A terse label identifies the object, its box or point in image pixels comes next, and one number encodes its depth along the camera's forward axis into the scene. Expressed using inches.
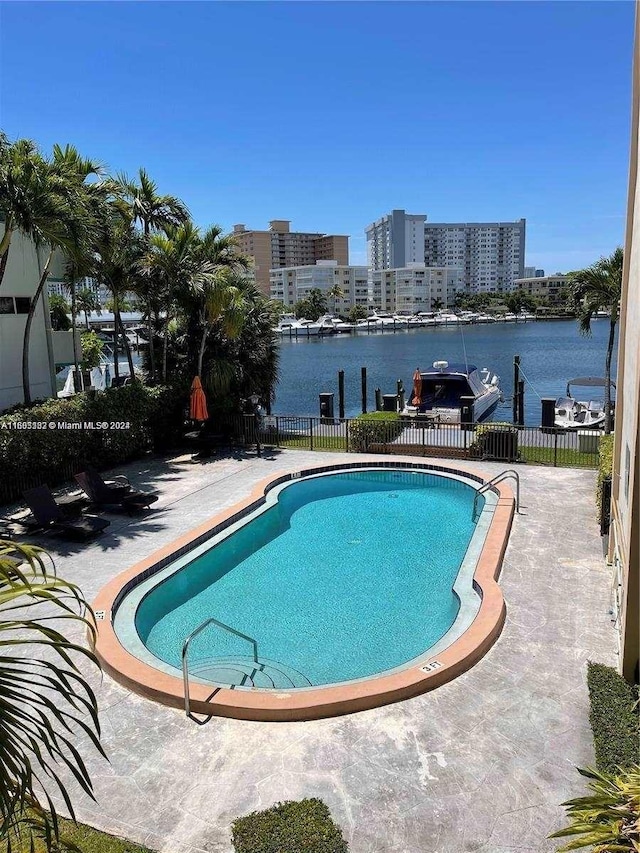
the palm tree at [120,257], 708.7
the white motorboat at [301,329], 4773.6
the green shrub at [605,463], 433.2
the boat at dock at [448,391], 1022.4
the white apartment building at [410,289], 6742.1
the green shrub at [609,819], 121.2
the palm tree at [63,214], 529.5
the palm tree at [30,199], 507.2
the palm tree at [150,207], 794.2
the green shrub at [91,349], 1235.9
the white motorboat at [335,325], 4859.7
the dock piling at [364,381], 1225.5
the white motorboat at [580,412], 1004.1
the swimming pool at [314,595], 320.5
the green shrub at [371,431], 738.8
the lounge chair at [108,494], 520.4
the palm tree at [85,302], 1163.0
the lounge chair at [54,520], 470.6
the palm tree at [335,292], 6243.1
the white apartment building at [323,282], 6481.3
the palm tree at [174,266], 726.5
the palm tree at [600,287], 753.6
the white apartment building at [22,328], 698.2
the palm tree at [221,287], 726.5
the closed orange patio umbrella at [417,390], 1009.5
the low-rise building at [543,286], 6461.6
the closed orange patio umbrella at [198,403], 719.7
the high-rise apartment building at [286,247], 7003.0
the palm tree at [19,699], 91.3
